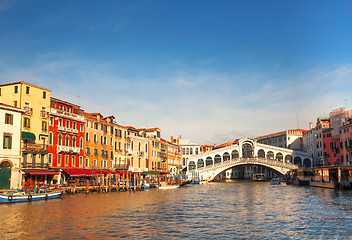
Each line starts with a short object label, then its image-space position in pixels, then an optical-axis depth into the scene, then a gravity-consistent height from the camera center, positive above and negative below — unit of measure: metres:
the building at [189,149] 85.25 +4.68
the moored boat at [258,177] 82.22 -1.80
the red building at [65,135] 36.59 +3.71
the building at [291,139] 91.50 +7.18
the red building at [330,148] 64.31 +3.42
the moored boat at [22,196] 26.50 -1.78
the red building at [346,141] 57.34 +4.09
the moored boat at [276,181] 62.01 -2.13
